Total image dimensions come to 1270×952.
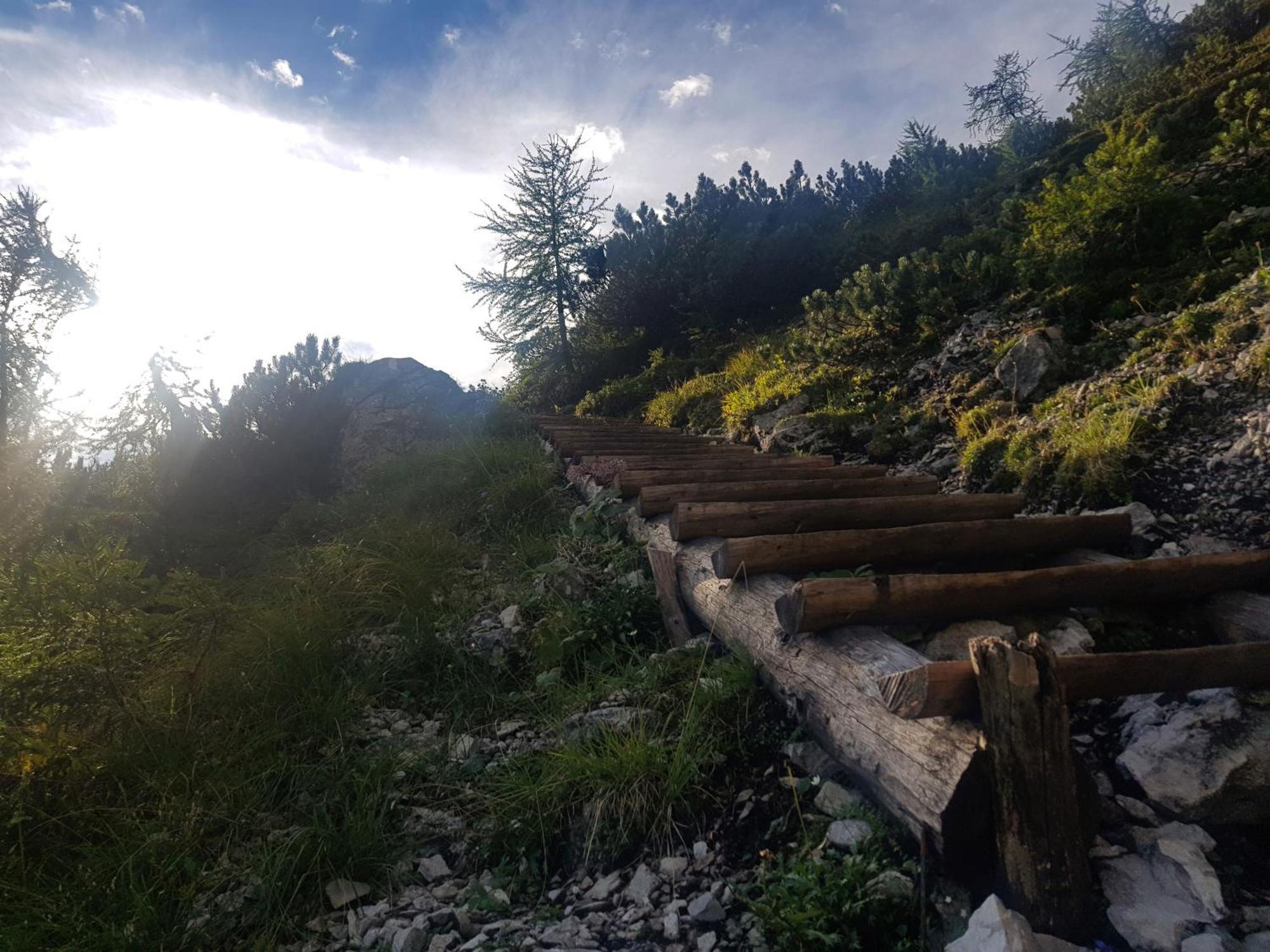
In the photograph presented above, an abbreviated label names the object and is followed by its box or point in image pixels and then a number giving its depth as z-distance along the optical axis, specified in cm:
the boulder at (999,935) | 145
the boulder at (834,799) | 211
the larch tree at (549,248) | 1919
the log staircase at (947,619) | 165
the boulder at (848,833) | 197
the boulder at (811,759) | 230
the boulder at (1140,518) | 328
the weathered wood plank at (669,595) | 359
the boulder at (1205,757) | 179
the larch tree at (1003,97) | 2498
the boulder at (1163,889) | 154
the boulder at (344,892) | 229
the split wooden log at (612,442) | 715
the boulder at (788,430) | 681
